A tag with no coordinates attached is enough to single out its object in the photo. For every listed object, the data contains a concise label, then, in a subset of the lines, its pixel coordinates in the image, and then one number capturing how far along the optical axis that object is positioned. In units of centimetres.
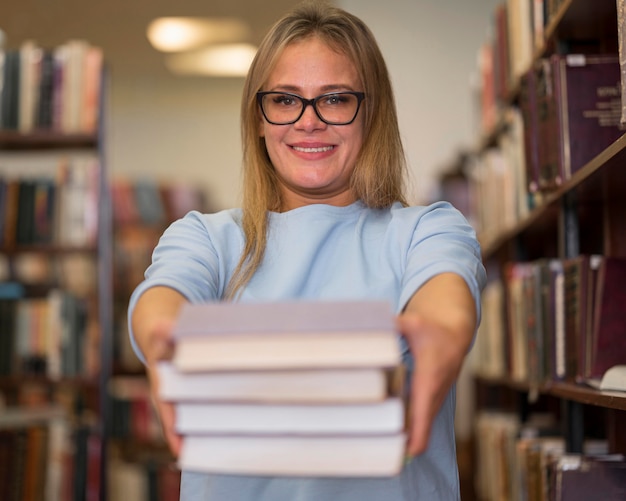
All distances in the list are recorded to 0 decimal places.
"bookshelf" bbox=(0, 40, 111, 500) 358
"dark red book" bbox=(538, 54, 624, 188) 197
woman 118
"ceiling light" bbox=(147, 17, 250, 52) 585
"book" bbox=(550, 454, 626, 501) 181
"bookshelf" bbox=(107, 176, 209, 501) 470
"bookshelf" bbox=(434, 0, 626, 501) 201
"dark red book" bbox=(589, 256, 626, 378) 187
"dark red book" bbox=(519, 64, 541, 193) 218
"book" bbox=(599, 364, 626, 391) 164
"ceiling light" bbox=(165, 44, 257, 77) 641
